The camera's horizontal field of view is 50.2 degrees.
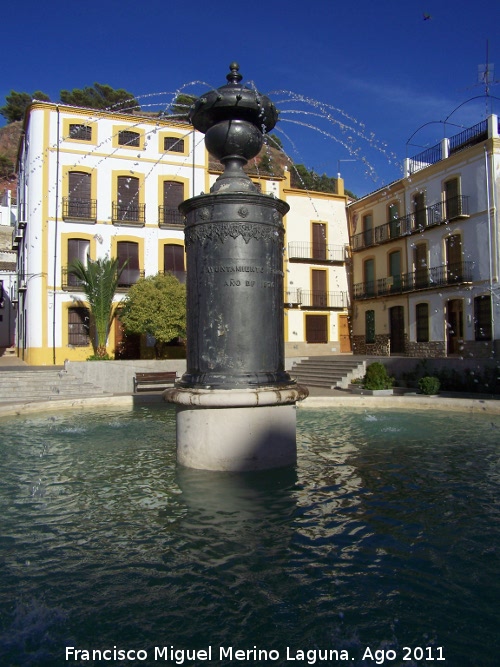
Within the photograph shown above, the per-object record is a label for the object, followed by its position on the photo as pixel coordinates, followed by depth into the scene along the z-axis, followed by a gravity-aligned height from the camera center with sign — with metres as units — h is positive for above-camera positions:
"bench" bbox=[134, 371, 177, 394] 17.19 -0.85
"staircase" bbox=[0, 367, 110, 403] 15.73 -0.97
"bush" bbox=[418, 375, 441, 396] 14.84 -1.01
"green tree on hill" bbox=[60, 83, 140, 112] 63.43 +31.58
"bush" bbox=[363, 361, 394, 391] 16.08 -0.85
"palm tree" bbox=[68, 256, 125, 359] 23.78 +3.00
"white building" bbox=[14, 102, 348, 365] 25.55 +7.35
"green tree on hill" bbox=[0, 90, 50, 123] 72.62 +34.35
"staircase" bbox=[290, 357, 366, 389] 20.23 -0.85
